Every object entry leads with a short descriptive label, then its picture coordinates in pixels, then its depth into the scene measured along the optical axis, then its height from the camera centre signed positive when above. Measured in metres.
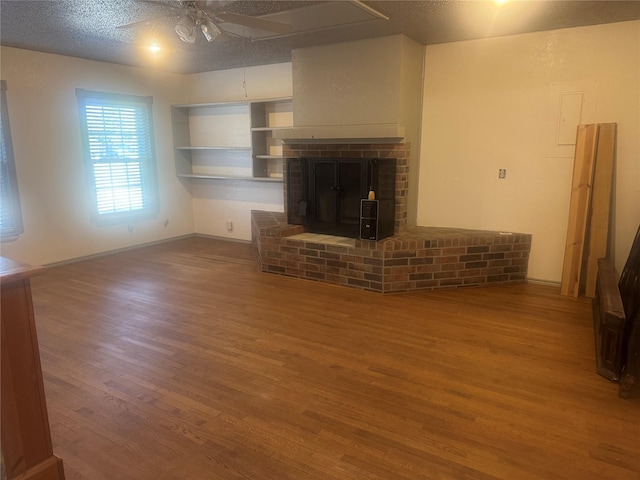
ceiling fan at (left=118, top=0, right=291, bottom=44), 2.47 +0.90
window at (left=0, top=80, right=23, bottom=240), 4.44 -0.21
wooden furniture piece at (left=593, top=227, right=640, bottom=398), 2.36 -1.03
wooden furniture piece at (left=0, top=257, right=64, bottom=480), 1.51 -0.81
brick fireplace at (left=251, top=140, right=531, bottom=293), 4.10 -0.91
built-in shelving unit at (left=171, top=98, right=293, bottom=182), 5.62 +0.35
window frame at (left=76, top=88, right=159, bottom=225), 5.17 +0.00
